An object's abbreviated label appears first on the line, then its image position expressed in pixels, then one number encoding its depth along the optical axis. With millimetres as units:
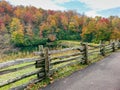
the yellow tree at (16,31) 35354
